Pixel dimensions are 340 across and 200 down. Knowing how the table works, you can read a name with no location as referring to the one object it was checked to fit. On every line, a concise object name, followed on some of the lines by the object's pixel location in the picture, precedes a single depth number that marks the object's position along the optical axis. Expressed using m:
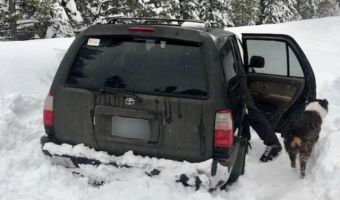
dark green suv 3.76
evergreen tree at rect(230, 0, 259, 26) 28.36
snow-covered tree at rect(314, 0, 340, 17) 42.34
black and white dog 4.91
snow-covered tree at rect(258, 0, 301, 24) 33.22
